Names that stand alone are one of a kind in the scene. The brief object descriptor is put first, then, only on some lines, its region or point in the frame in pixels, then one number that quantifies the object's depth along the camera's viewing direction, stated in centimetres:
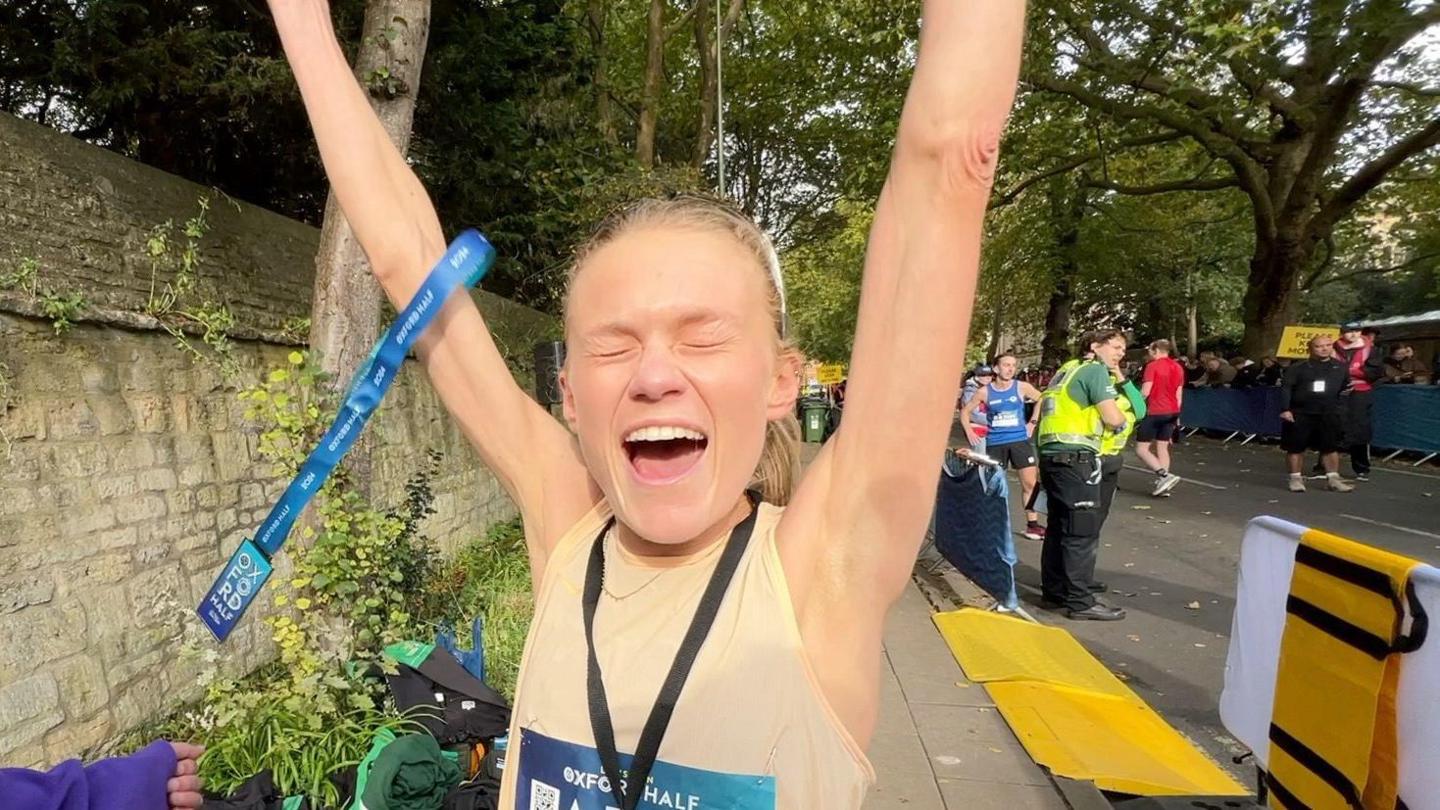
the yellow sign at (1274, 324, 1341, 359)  1528
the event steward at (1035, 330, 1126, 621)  604
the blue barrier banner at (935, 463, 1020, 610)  624
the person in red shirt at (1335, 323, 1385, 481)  1154
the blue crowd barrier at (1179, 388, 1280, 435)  1739
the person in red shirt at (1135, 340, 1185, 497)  1194
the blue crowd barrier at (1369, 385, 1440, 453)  1318
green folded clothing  293
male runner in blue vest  941
